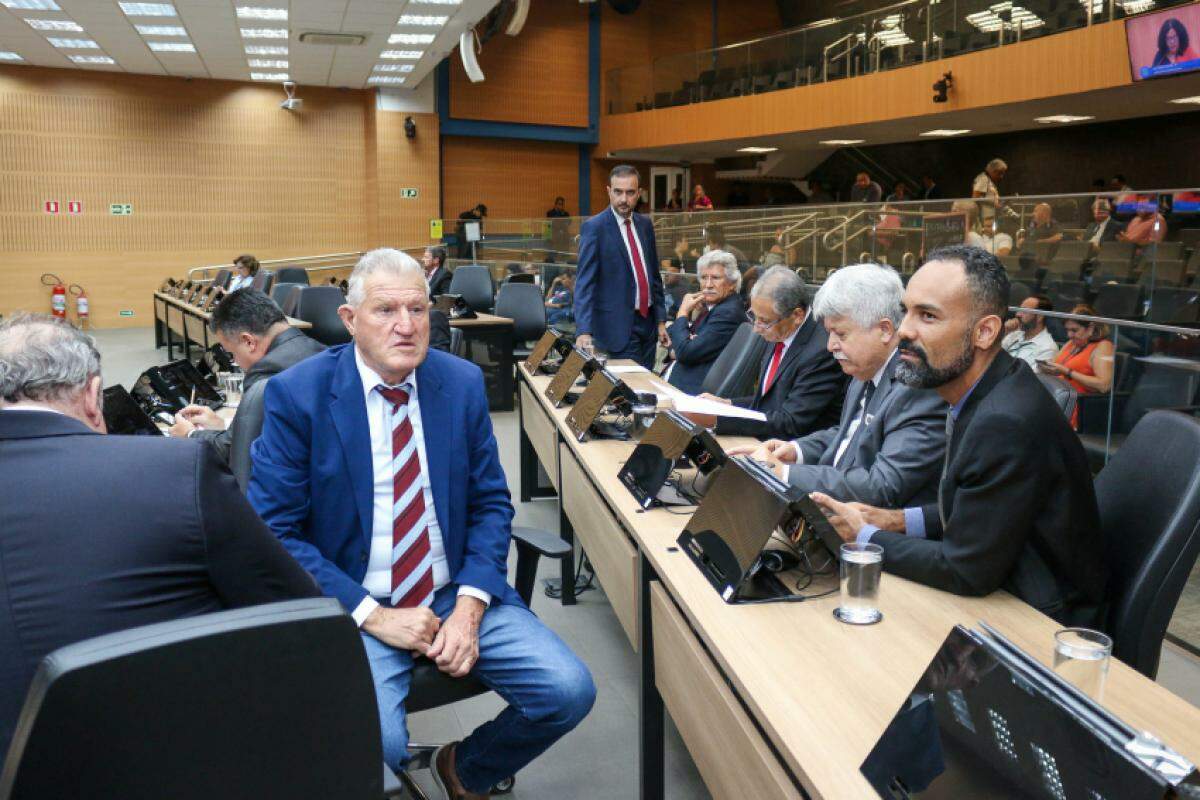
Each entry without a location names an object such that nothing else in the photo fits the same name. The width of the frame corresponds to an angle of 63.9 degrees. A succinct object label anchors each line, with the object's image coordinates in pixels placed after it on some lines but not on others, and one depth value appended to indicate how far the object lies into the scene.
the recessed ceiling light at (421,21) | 11.46
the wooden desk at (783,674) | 1.36
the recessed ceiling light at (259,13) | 10.77
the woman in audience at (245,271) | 11.62
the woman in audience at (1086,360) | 3.87
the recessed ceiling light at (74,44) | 12.58
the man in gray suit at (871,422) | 2.32
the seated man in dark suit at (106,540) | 1.33
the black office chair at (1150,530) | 1.79
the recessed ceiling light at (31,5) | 10.31
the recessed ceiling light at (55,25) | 11.41
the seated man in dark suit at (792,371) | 3.36
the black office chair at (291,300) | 8.36
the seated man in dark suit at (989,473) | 1.77
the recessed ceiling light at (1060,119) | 12.62
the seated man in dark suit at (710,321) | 4.76
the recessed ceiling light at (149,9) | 10.59
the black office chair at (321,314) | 8.02
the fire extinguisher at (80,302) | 15.43
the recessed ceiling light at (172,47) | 12.80
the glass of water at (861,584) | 1.74
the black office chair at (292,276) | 12.38
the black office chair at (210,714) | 0.95
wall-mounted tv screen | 8.79
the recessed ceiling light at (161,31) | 11.79
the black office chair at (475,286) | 9.36
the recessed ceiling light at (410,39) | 12.55
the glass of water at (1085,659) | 1.38
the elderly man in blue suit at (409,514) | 2.16
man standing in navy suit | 5.38
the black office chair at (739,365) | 4.25
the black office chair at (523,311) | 8.27
